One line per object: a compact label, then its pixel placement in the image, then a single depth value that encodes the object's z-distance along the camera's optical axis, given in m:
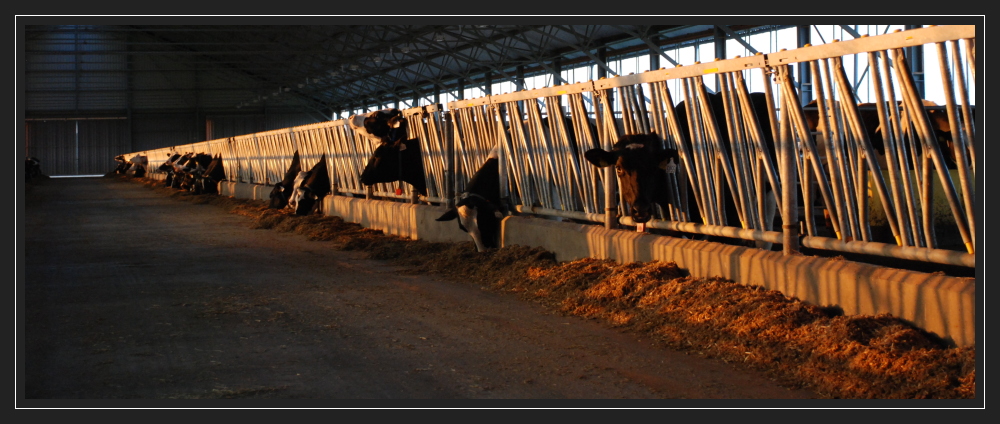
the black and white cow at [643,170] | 8.20
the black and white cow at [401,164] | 14.23
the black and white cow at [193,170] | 31.53
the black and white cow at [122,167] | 56.80
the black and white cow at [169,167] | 36.62
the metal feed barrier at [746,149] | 5.39
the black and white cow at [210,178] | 30.34
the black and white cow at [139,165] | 51.97
